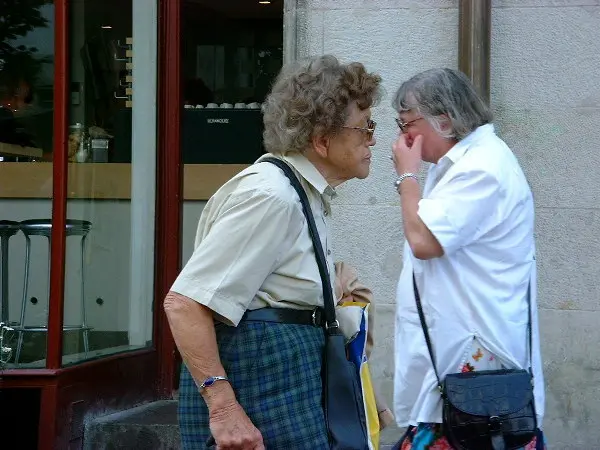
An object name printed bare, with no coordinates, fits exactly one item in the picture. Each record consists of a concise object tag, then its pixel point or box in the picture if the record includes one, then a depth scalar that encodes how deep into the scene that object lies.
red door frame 5.29
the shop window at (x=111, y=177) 5.64
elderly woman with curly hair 2.65
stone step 5.50
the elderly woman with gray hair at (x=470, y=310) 2.87
